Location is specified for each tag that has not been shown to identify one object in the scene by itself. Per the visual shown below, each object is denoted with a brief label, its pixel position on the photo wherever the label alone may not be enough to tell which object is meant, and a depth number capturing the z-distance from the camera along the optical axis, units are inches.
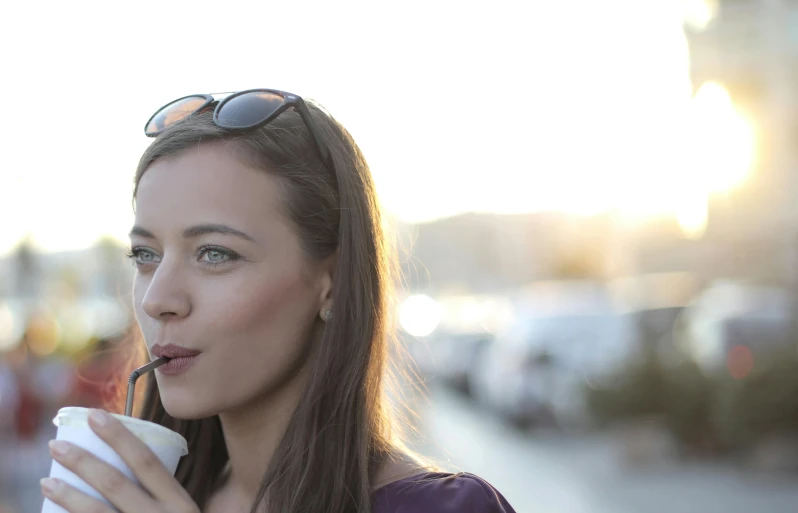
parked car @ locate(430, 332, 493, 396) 744.3
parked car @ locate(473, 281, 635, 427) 483.8
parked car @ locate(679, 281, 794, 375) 405.7
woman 81.6
